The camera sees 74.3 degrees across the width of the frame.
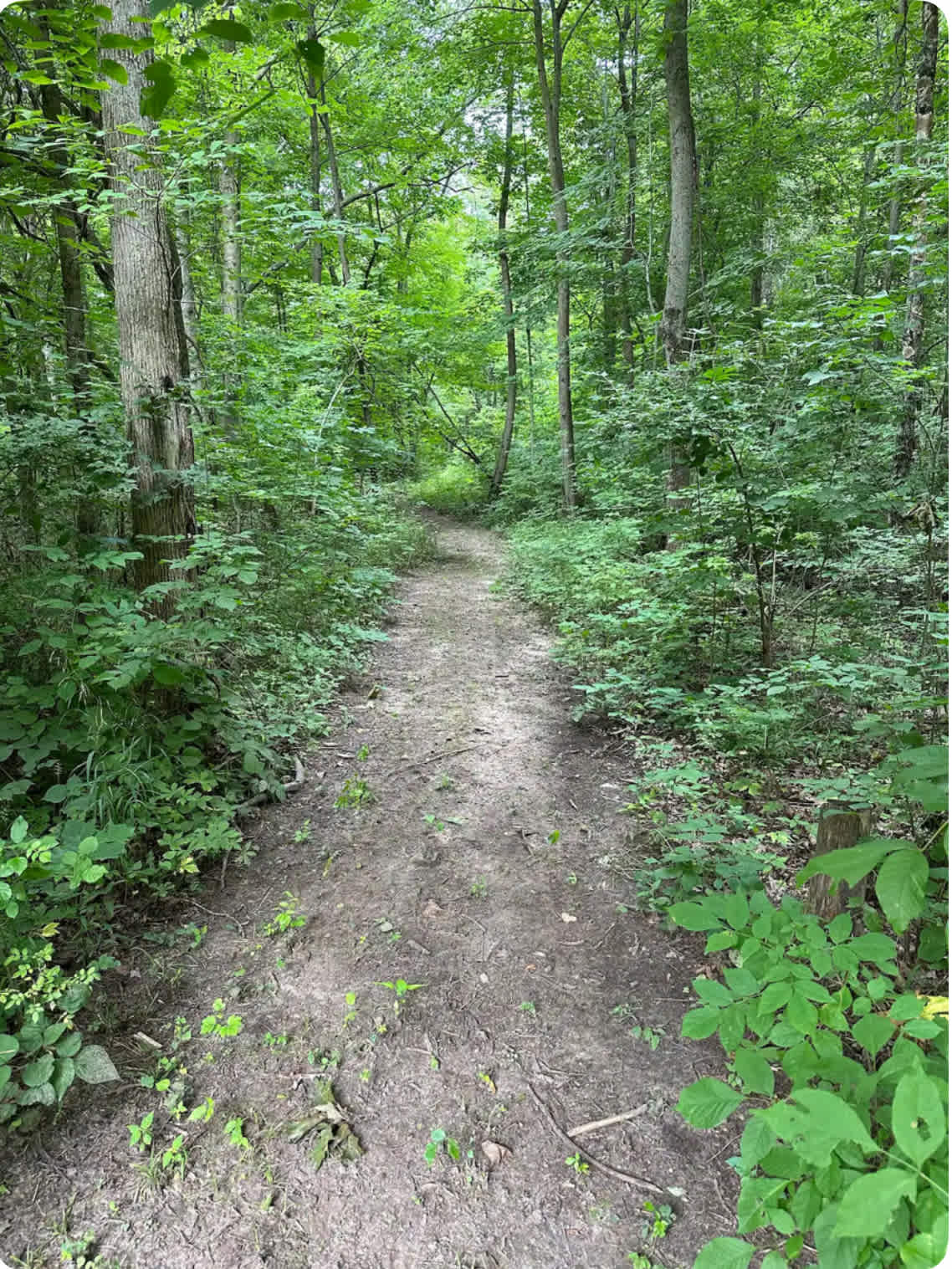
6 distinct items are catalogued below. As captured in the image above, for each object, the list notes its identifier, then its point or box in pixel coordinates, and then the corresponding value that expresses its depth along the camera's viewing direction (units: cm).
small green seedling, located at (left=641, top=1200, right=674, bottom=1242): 187
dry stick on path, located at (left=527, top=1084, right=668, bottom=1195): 199
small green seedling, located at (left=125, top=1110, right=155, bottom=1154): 212
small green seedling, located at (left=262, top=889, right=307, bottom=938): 307
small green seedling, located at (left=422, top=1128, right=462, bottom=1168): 211
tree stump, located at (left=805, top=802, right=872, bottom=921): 249
